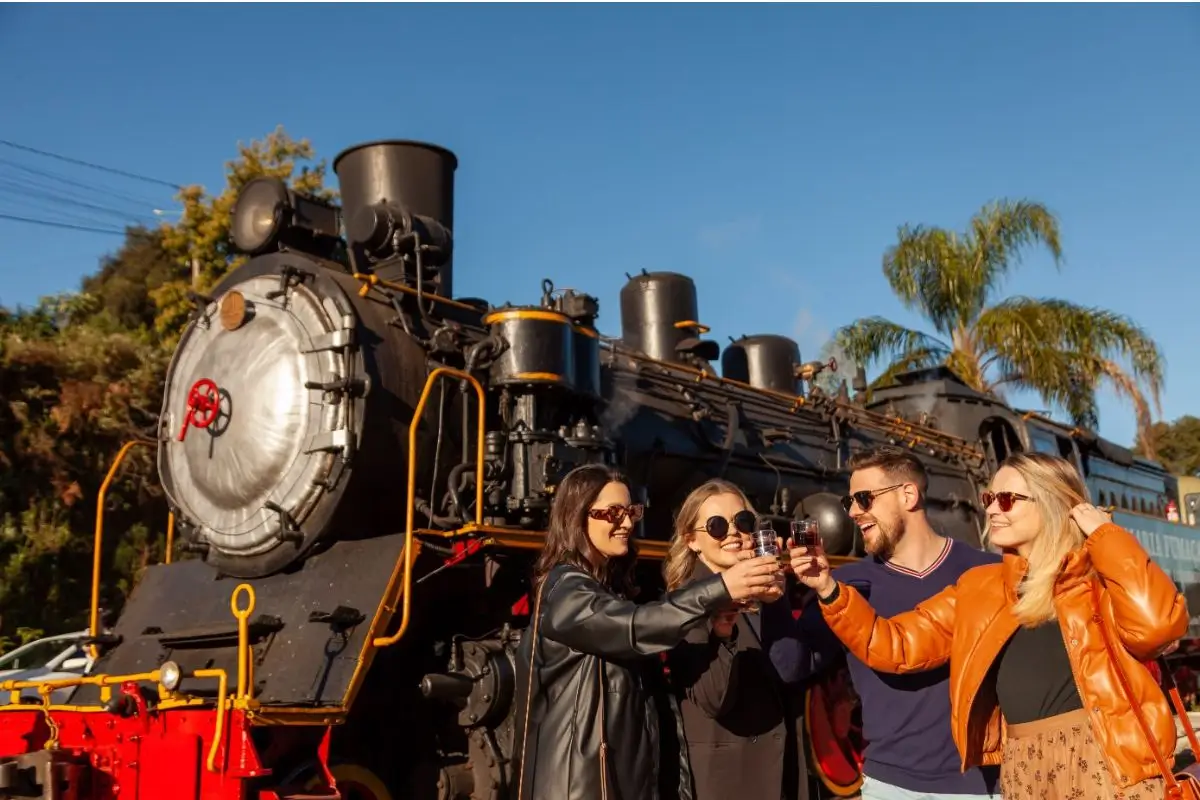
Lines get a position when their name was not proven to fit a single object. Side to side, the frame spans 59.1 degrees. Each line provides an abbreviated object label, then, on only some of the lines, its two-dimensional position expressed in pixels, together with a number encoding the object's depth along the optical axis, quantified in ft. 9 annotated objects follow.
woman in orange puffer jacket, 7.23
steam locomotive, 12.67
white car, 30.13
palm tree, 49.57
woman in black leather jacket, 7.84
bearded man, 9.09
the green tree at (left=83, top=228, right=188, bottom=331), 80.07
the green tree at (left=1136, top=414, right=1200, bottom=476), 123.95
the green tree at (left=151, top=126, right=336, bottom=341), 58.75
